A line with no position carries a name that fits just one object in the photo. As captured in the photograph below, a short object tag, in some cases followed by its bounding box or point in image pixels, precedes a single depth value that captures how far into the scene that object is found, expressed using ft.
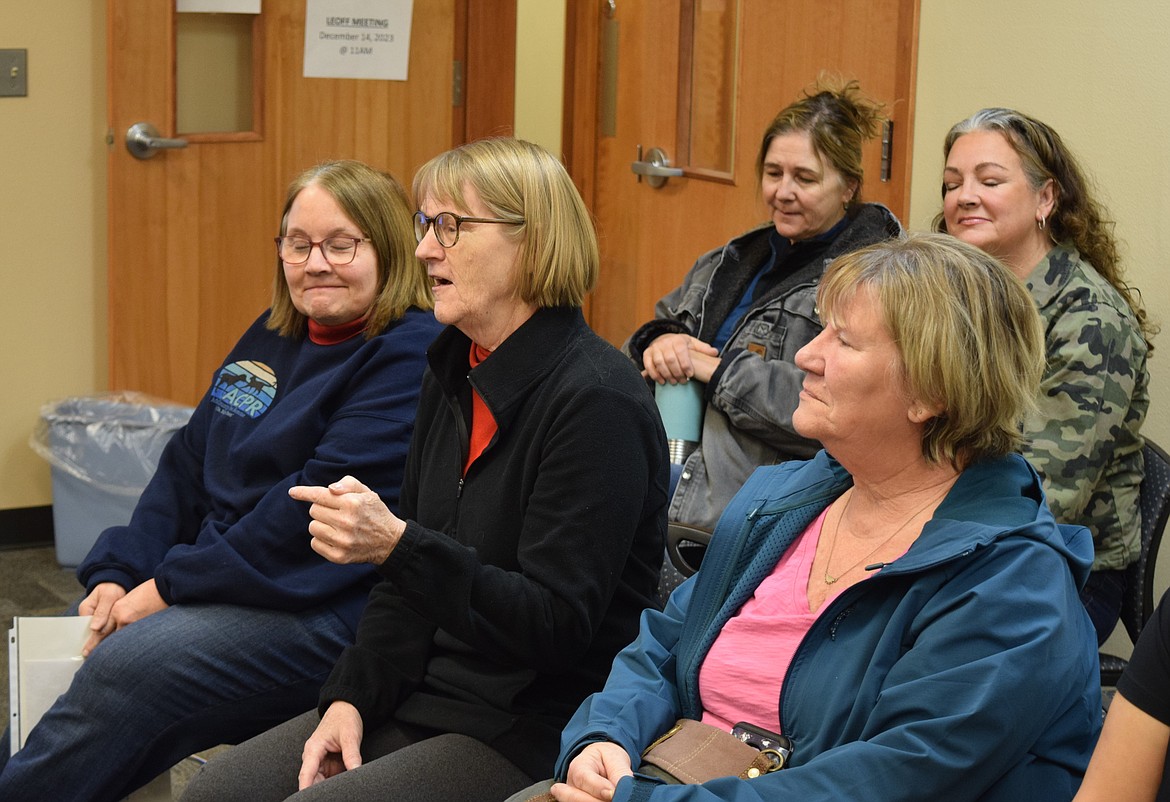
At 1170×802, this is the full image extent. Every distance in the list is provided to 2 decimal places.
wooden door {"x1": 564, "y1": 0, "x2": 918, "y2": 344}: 10.39
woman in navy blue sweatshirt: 6.59
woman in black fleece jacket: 5.48
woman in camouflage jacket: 6.97
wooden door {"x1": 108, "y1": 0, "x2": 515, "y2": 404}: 13.07
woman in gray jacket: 8.11
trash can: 12.69
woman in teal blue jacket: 4.32
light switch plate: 12.80
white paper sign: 14.05
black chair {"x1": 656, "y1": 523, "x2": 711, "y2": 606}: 6.84
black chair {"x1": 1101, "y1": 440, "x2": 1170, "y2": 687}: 6.94
